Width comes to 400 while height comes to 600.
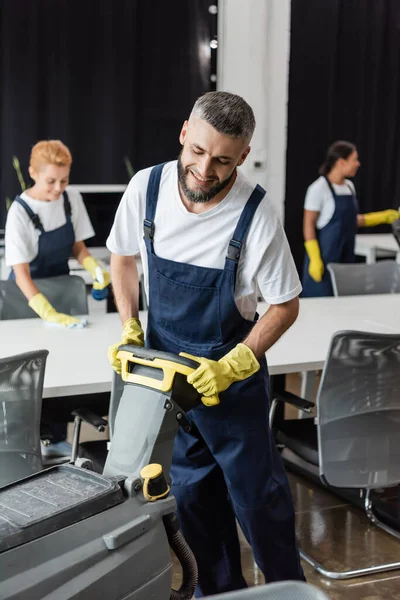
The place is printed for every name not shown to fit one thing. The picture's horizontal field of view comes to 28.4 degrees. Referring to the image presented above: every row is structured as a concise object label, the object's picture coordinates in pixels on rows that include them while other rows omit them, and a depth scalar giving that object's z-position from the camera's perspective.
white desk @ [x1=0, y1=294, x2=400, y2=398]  2.59
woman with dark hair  5.15
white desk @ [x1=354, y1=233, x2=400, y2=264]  6.19
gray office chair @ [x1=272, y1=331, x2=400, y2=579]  2.55
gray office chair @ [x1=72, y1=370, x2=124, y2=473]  2.48
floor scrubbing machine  1.28
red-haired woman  3.55
